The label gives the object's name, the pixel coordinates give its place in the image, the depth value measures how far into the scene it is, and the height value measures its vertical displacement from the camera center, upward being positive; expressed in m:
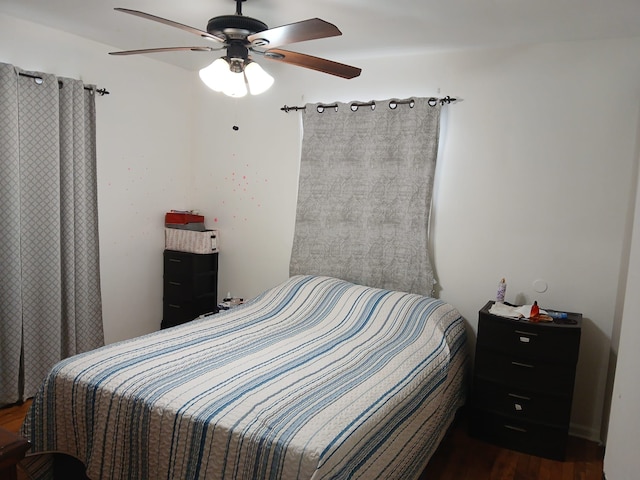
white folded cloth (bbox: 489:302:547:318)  2.62 -0.62
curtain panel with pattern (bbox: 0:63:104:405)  2.81 -0.31
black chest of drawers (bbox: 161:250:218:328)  3.75 -0.82
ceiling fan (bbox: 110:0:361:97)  1.98 +0.63
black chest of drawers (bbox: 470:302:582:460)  2.49 -0.98
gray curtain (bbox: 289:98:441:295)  3.13 -0.01
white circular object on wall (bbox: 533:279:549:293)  2.86 -0.50
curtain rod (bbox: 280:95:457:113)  3.05 +0.62
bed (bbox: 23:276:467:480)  1.56 -0.80
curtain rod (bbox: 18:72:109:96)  2.81 +0.59
